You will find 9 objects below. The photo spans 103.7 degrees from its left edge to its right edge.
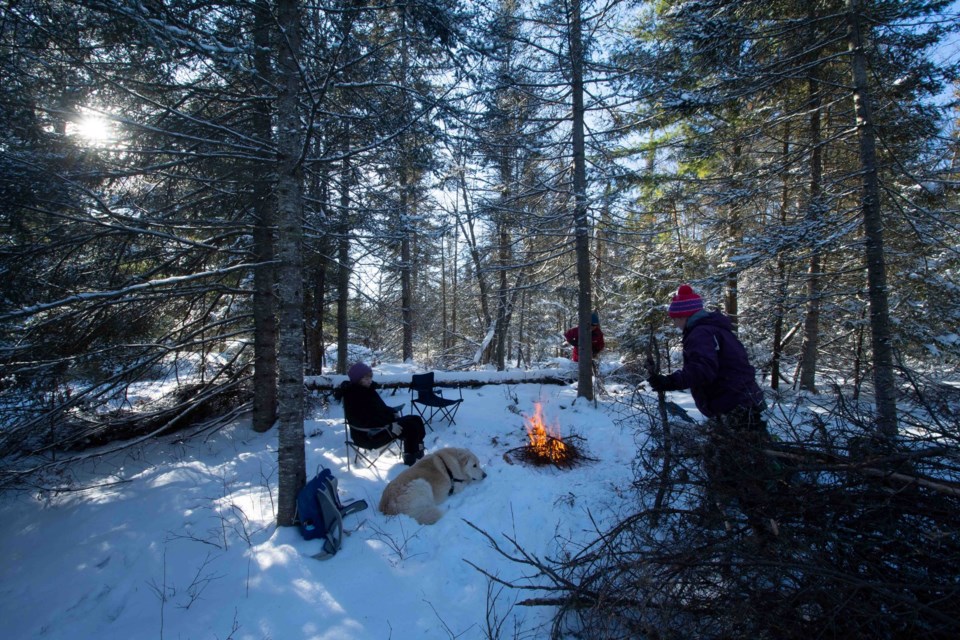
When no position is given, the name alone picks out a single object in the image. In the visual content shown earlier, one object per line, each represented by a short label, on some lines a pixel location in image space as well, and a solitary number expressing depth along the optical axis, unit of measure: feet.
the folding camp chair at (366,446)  16.99
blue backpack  11.78
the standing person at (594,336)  26.96
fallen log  27.68
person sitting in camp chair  16.98
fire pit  16.71
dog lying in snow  13.09
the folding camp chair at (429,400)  21.97
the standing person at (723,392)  7.06
